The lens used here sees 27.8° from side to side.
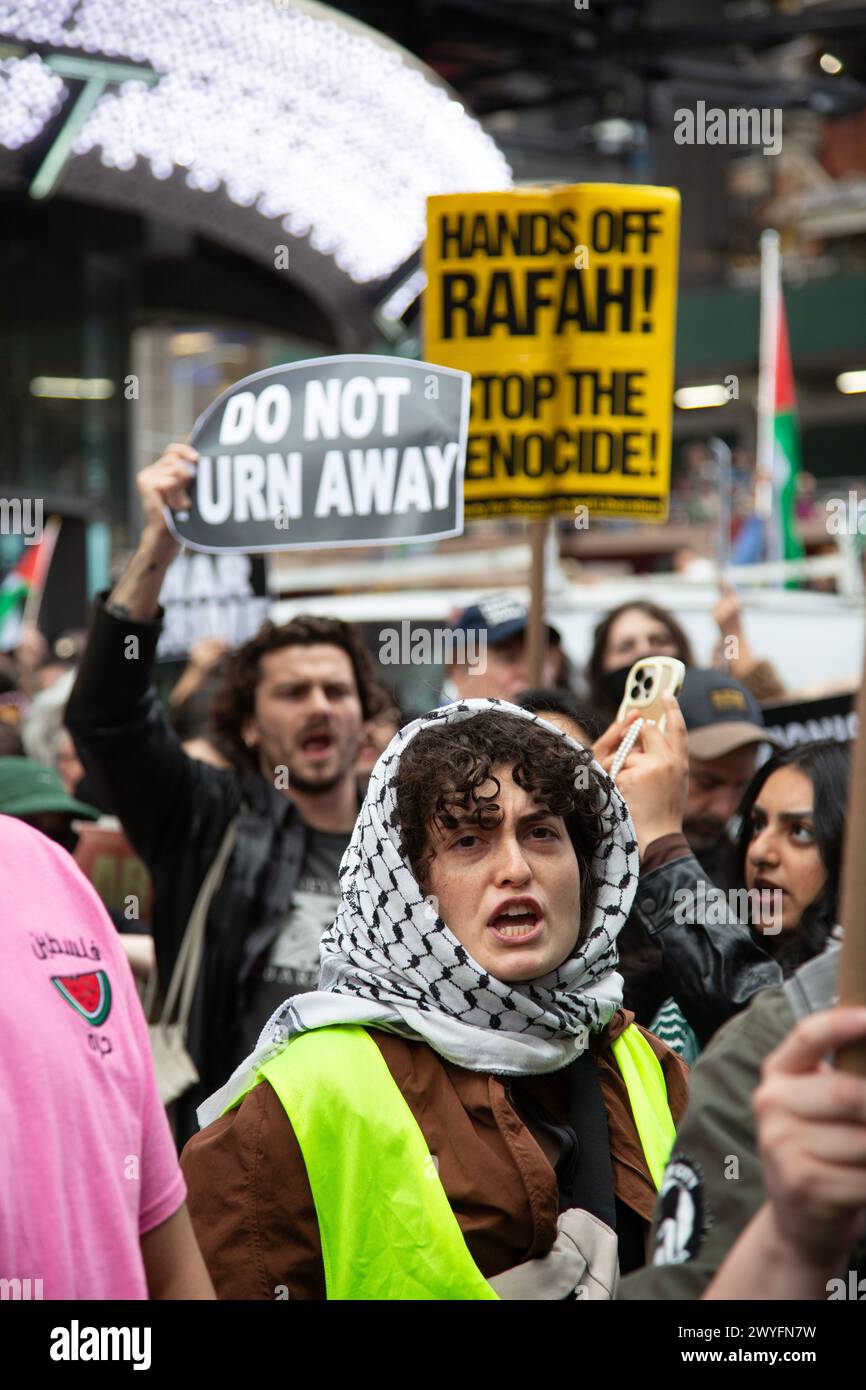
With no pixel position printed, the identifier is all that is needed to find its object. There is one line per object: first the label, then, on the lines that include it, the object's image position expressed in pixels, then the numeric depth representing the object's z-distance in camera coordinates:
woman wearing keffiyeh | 2.03
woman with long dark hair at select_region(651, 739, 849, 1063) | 3.06
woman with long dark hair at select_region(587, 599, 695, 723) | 5.45
